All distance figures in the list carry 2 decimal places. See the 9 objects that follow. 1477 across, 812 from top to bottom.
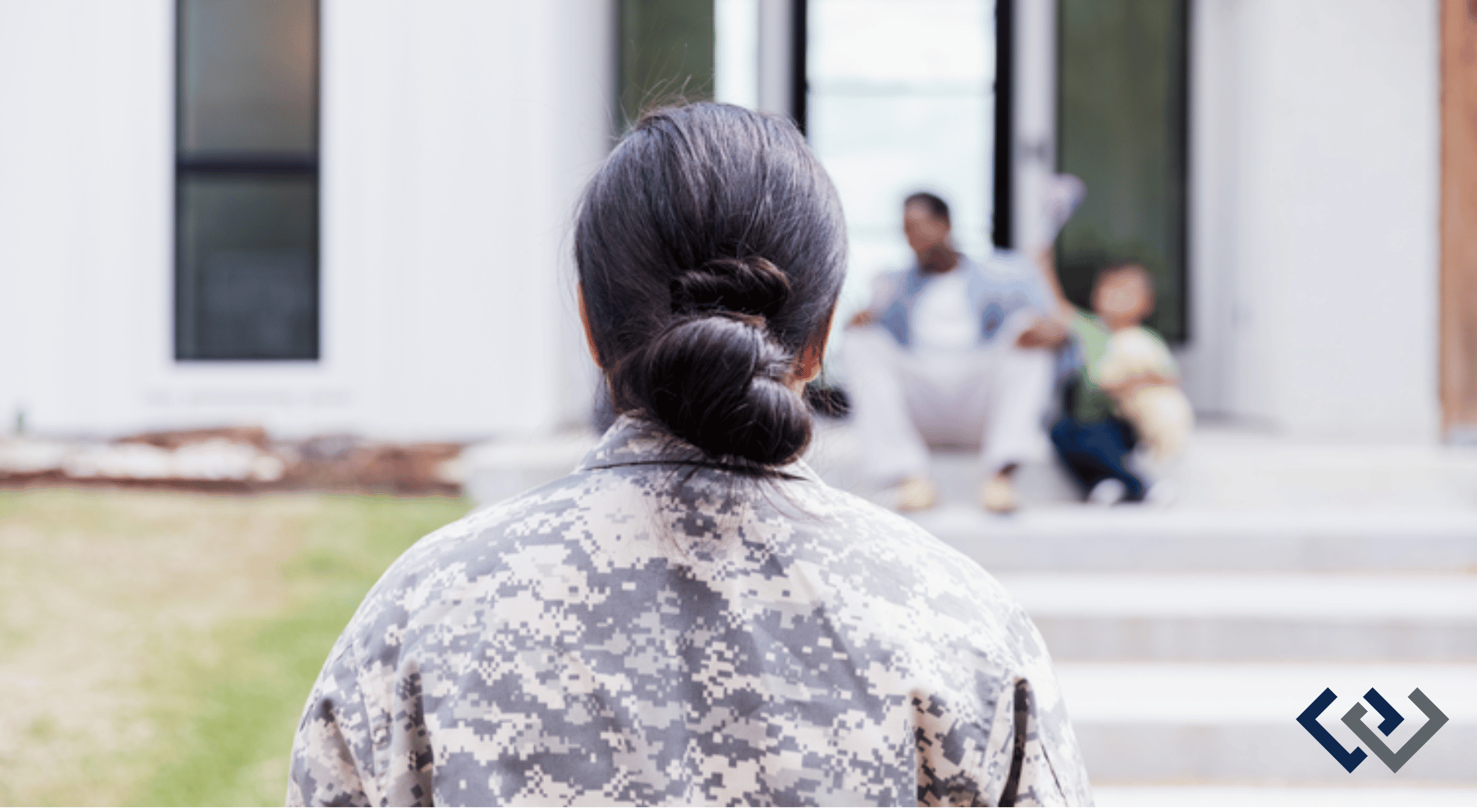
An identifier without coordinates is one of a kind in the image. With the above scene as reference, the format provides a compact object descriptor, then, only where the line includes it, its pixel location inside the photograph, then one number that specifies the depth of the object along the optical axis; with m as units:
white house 8.29
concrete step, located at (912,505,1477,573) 6.13
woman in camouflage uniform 1.35
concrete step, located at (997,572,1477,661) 5.37
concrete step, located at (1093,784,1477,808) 4.47
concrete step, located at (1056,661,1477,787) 4.67
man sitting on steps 6.82
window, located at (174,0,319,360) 8.56
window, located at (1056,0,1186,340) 10.59
